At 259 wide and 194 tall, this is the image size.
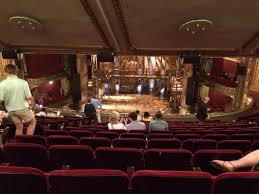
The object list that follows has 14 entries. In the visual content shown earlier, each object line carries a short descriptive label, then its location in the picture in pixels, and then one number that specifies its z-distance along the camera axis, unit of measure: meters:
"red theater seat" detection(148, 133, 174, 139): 2.66
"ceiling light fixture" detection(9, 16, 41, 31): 3.47
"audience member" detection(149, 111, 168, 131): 3.42
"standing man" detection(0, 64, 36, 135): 2.50
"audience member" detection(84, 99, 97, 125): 5.13
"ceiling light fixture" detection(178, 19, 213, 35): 3.45
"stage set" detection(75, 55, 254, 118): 12.01
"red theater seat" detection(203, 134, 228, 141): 2.64
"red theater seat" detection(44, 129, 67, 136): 2.63
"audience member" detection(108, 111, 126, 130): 3.28
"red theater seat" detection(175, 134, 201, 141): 2.68
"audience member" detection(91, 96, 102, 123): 5.37
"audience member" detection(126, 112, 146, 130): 3.39
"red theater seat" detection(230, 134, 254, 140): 2.61
